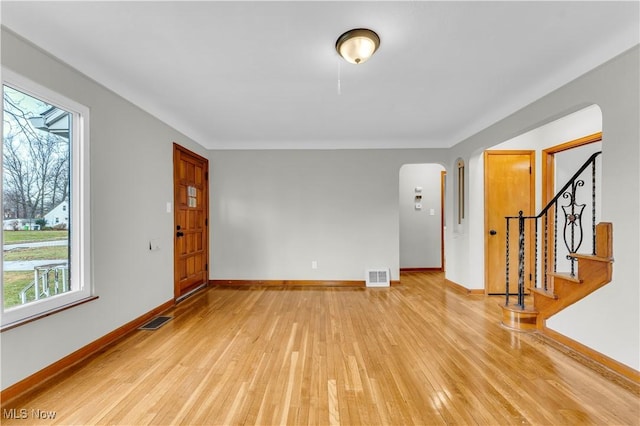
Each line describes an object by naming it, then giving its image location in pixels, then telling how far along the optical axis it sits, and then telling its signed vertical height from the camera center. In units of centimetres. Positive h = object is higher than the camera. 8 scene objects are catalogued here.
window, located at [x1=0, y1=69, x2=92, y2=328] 174 +10
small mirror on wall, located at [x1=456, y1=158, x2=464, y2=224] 420 +36
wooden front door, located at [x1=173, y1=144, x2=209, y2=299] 362 -10
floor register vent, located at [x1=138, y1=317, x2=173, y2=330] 281 -119
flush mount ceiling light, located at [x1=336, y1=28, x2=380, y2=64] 182 +118
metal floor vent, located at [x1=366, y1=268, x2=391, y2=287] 443 -108
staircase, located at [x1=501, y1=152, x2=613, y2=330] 206 -56
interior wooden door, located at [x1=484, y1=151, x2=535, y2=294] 387 +13
